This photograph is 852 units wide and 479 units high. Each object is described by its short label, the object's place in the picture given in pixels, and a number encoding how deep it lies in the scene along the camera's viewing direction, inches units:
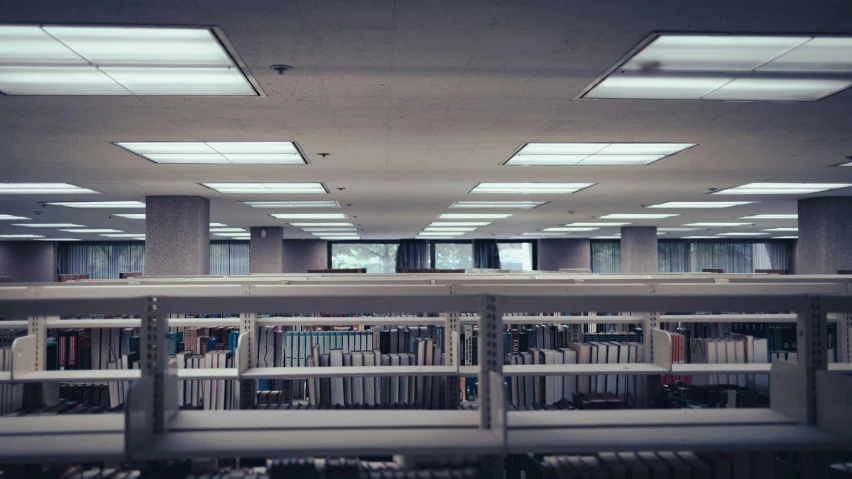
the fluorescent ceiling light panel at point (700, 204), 352.8
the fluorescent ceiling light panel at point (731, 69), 98.1
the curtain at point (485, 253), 816.3
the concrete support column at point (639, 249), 526.9
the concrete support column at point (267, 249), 543.5
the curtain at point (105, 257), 770.8
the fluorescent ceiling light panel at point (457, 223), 514.5
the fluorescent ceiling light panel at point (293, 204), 344.6
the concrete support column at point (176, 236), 285.1
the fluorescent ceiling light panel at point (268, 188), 270.4
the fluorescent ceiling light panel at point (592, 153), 184.5
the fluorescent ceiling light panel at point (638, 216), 430.3
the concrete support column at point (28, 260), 681.0
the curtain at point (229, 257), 799.1
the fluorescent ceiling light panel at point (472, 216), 436.5
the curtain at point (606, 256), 812.0
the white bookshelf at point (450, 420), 56.9
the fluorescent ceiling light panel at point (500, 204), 354.0
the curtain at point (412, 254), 813.9
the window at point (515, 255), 835.4
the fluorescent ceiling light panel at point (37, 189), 260.8
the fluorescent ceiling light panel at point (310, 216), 423.9
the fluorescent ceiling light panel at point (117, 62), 93.4
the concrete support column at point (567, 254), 727.7
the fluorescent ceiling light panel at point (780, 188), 277.6
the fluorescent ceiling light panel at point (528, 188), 277.6
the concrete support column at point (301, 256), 751.1
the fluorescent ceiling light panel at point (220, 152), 179.5
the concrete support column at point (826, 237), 309.0
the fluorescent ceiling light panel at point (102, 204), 330.3
